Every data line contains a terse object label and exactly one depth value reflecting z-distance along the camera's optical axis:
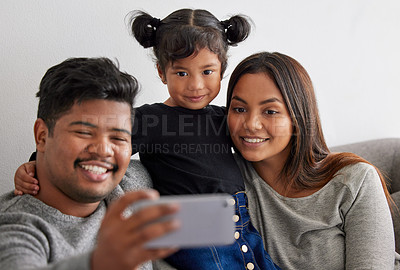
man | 1.11
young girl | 1.50
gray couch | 2.21
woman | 1.46
